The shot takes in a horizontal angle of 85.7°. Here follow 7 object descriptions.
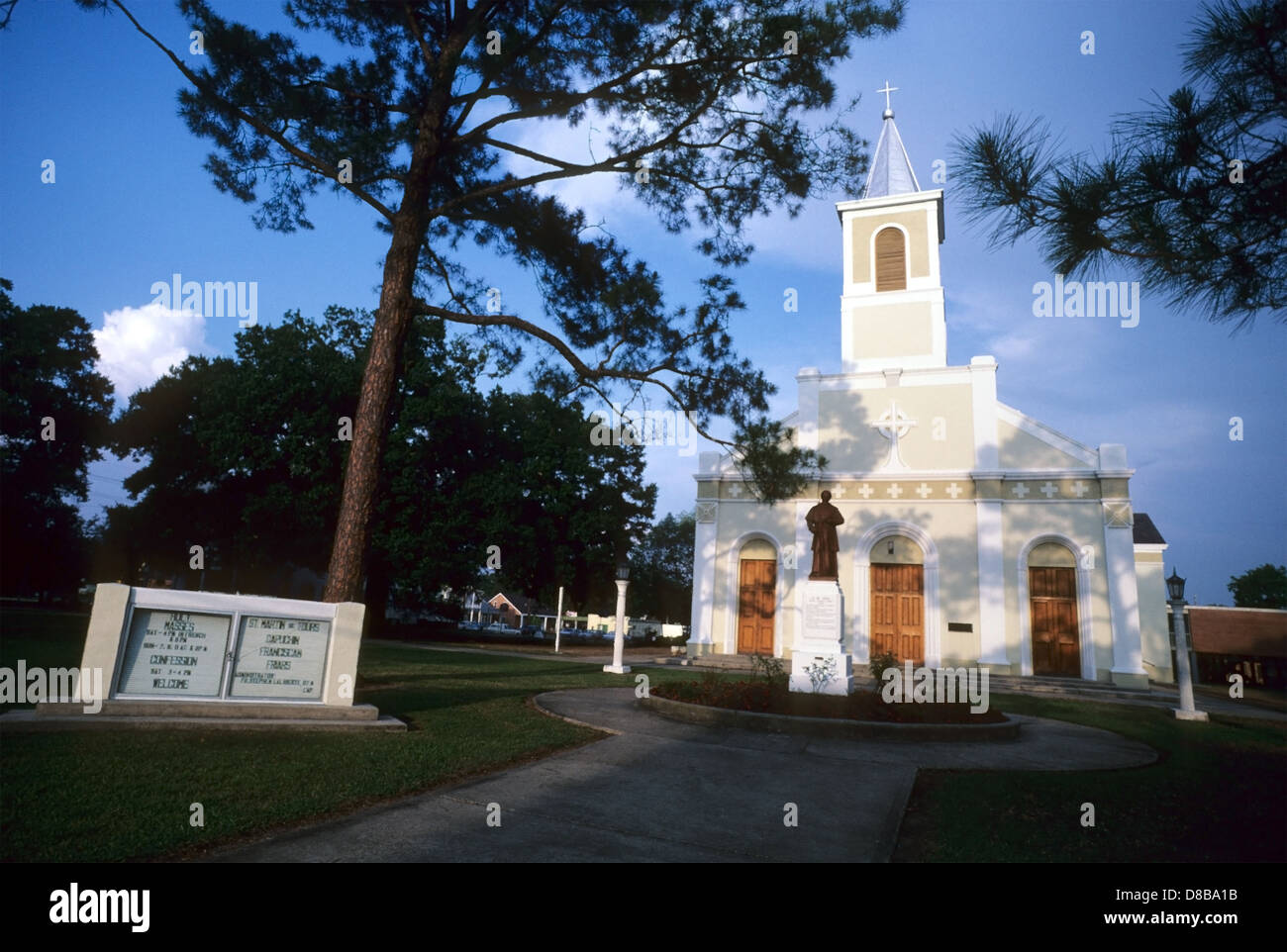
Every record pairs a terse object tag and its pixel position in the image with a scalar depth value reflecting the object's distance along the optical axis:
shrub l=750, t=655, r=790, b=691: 10.27
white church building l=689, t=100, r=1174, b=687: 20.05
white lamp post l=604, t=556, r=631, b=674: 16.20
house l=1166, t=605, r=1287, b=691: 26.31
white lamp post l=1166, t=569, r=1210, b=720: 12.41
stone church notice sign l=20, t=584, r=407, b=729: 5.90
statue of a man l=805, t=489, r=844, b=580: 11.80
